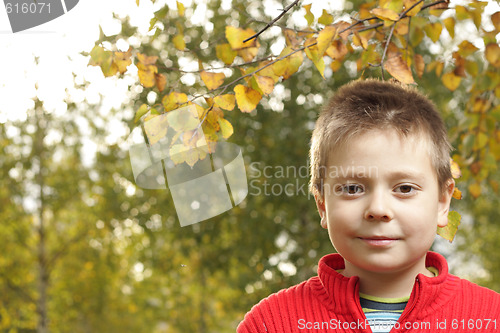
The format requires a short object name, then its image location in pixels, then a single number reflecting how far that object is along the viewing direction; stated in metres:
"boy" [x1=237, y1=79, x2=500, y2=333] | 1.21
